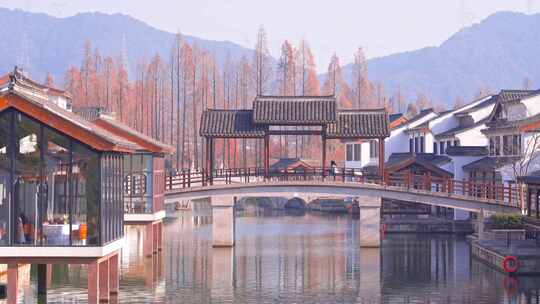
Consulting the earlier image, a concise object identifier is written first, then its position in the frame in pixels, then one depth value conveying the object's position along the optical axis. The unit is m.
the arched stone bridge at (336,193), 62.75
